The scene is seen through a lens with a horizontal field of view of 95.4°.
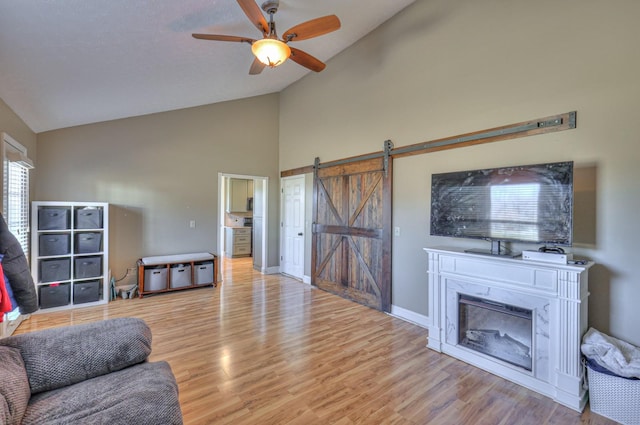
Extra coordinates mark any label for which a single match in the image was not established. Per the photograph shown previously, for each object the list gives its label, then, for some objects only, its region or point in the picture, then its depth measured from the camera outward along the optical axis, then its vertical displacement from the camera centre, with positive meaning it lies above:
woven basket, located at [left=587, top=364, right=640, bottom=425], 1.96 -1.27
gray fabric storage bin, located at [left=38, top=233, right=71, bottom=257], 3.87 -0.46
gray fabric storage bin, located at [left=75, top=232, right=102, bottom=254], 4.14 -0.46
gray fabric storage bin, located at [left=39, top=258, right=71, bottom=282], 3.88 -0.80
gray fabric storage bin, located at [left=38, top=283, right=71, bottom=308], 3.89 -1.15
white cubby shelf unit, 3.87 -0.60
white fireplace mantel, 2.18 -0.78
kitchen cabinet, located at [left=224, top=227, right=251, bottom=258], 8.20 -0.86
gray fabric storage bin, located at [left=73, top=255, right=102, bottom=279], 4.12 -0.81
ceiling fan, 2.43 +1.55
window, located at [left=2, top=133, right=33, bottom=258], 2.98 +0.25
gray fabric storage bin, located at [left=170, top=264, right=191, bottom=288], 4.89 -1.09
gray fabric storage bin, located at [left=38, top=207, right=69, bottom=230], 3.87 -0.10
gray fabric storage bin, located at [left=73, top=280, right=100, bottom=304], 4.13 -1.17
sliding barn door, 4.12 -0.30
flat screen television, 2.36 +0.09
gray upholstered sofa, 1.30 -0.90
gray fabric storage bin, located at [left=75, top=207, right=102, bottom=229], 4.14 -0.11
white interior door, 5.83 -0.31
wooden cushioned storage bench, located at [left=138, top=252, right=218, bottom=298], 4.70 -1.03
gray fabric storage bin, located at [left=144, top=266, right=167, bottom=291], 4.70 -1.09
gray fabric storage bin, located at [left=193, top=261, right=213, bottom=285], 5.11 -1.09
